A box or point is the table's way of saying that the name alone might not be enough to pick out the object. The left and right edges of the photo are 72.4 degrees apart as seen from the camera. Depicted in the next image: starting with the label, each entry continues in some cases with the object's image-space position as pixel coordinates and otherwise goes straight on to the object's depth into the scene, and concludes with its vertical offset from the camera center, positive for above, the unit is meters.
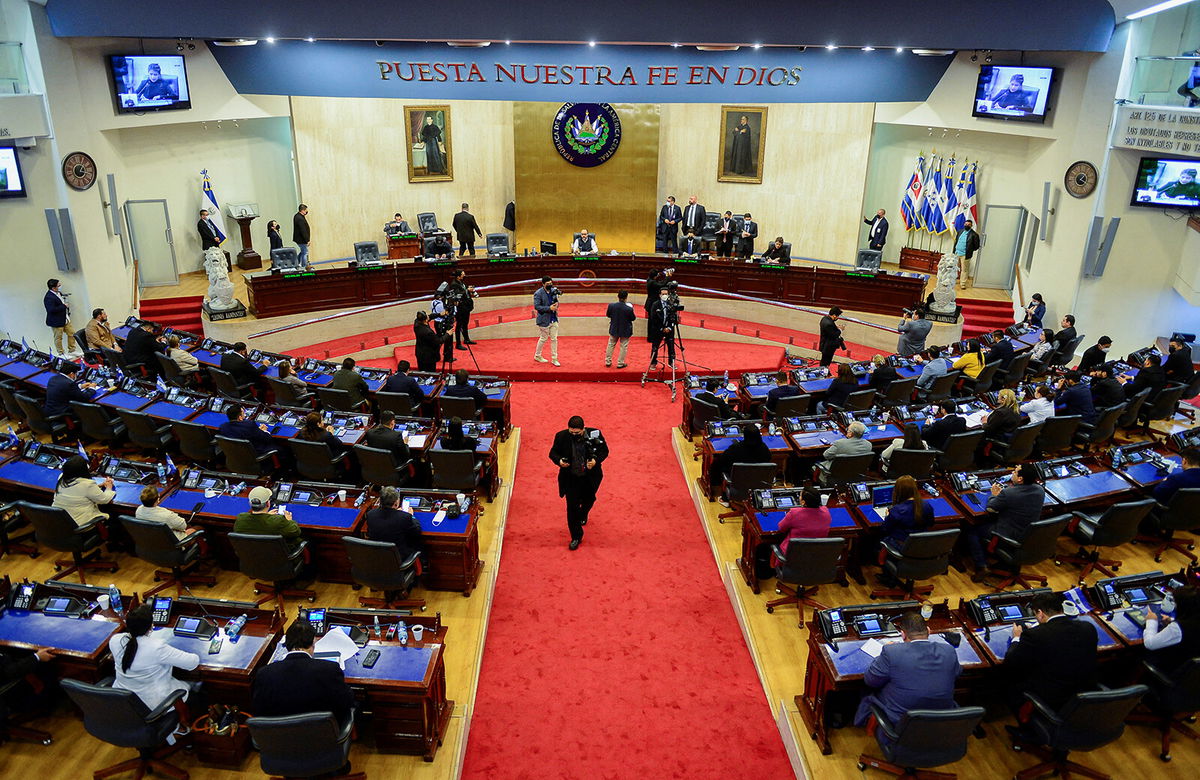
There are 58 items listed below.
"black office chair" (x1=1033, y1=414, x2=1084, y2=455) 9.90 -2.98
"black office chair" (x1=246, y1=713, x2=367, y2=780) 4.91 -3.42
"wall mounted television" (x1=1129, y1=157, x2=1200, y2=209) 13.02 -0.03
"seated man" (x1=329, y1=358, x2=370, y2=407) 10.68 -2.67
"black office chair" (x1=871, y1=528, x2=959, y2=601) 7.11 -3.25
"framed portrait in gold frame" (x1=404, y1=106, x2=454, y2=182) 19.33 +0.63
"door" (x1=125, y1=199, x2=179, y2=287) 16.41 -1.48
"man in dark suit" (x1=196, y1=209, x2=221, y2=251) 16.84 -1.25
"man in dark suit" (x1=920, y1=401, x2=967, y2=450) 9.45 -2.82
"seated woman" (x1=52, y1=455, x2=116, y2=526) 7.54 -2.92
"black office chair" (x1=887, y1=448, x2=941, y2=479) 8.93 -3.02
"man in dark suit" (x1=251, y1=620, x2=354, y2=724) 5.11 -3.13
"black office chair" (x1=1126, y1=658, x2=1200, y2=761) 5.76 -3.58
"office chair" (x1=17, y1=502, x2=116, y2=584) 7.38 -3.27
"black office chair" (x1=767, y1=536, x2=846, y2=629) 6.98 -3.23
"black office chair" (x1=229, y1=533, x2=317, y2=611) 7.02 -3.29
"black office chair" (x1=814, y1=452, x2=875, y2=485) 8.79 -3.05
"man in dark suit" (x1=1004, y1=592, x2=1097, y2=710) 5.45 -3.11
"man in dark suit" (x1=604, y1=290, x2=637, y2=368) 13.76 -2.41
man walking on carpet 8.29 -2.85
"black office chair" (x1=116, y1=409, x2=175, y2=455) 9.66 -3.03
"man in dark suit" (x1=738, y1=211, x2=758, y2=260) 17.72 -1.32
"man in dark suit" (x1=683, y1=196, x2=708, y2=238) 19.08 -0.97
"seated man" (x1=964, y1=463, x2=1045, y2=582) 7.52 -3.02
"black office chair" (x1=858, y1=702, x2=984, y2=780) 5.01 -3.42
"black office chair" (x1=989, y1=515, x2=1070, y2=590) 7.45 -3.31
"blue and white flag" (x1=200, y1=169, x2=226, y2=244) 17.34 -0.75
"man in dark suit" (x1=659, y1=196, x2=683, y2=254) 18.95 -1.10
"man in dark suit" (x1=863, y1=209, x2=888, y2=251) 18.45 -1.16
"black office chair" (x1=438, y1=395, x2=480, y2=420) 10.42 -2.92
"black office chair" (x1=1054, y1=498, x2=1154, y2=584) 7.71 -3.23
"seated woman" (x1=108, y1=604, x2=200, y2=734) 5.38 -3.15
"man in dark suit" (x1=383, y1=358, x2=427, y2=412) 10.70 -2.69
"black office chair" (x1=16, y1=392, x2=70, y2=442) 10.14 -3.07
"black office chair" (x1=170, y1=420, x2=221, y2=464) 9.43 -3.06
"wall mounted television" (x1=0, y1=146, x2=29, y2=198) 13.30 -0.17
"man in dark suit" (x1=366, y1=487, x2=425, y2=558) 7.13 -2.96
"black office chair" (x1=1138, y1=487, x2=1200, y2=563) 8.05 -3.27
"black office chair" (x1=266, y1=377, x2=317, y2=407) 10.96 -2.91
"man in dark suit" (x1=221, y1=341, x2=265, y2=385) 11.30 -2.65
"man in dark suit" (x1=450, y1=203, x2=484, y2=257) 18.67 -1.26
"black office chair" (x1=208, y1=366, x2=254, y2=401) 11.41 -2.96
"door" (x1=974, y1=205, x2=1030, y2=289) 17.22 -1.40
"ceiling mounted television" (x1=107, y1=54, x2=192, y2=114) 14.57 +1.51
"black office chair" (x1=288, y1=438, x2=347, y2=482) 8.85 -3.08
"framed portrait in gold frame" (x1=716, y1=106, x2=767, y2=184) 19.53 +0.75
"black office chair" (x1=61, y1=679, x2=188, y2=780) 5.09 -3.49
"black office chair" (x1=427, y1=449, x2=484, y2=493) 8.87 -3.16
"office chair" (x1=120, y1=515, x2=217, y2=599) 7.19 -3.30
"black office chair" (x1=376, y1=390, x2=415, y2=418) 10.52 -2.90
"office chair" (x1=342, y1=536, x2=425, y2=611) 6.96 -3.32
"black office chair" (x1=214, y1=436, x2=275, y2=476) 8.98 -3.09
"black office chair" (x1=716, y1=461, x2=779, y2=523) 8.69 -3.15
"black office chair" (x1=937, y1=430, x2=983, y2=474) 9.42 -3.08
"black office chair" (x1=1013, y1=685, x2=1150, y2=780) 5.15 -3.45
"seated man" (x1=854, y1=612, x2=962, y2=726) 5.30 -3.13
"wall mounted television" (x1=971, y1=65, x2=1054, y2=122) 14.75 +1.56
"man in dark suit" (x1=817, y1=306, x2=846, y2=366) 13.06 -2.49
